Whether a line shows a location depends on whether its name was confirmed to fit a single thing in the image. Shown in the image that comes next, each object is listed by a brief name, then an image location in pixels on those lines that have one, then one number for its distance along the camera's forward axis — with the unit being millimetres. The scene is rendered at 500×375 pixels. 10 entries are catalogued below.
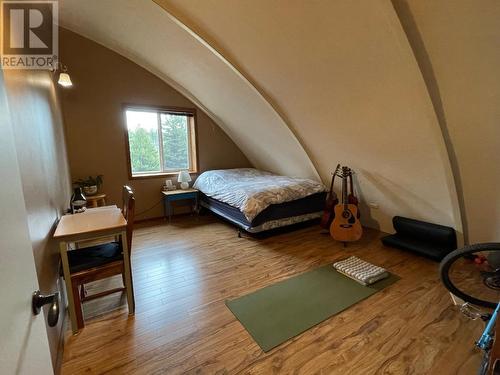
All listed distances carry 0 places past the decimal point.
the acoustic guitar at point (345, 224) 2994
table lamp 4504
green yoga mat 1699
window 4281
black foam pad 2604
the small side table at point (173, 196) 4205
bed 3176
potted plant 3664
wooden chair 1702
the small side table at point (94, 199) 3535
